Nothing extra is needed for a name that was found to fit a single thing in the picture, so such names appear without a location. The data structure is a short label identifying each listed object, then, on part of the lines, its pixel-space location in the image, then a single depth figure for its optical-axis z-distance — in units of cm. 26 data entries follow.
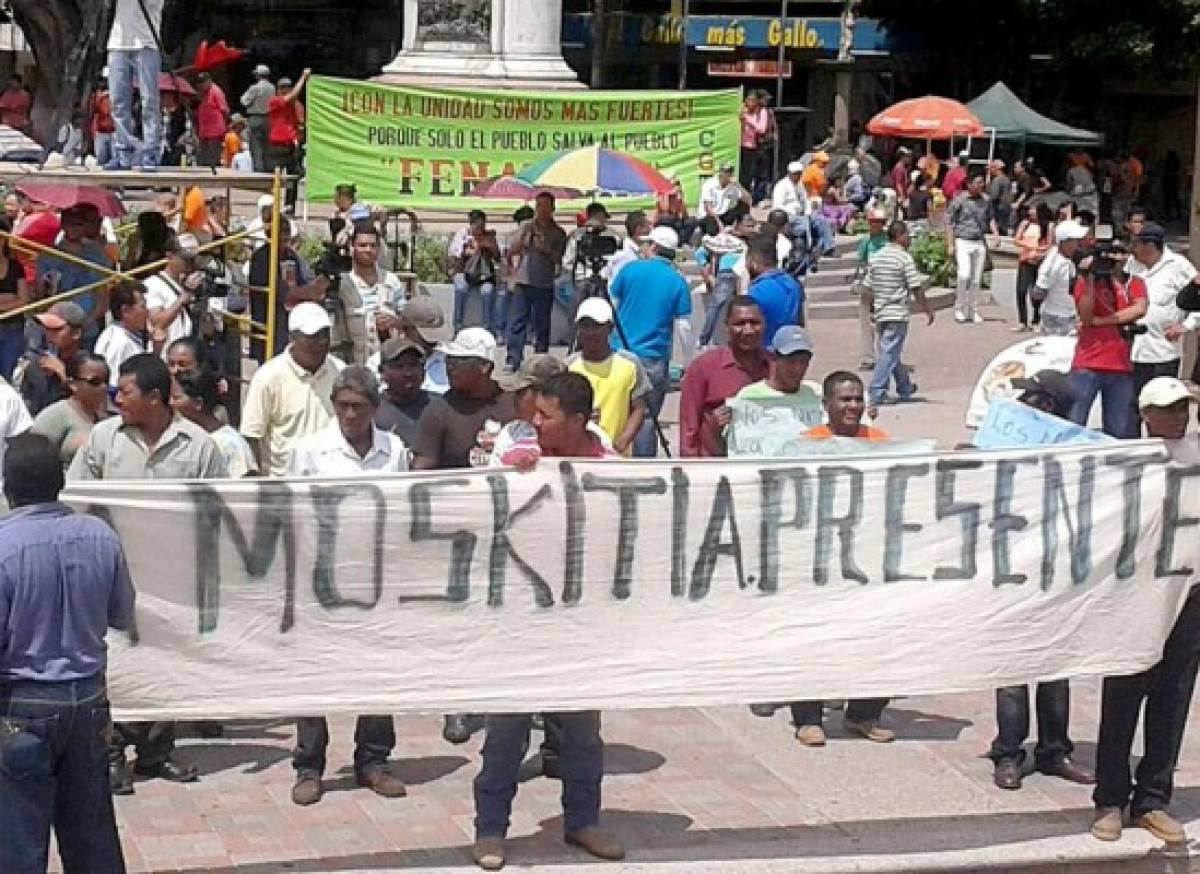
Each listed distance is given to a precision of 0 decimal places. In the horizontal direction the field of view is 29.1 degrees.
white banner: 736
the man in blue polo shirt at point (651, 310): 1459
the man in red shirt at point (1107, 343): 1405
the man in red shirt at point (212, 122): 2686
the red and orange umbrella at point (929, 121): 3428
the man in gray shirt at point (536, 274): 1880
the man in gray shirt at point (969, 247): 2522
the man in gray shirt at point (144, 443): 782
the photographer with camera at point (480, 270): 2022
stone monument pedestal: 2661
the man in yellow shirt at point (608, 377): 1048
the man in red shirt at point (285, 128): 2708
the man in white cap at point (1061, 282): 1977
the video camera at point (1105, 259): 1412
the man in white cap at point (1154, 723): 787
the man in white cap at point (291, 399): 916
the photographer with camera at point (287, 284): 1352
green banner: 1942
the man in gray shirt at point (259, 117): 2805
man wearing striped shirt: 1825
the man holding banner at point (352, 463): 799
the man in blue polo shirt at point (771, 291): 1343
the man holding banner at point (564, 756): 740
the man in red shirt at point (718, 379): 1000
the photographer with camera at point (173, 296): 1255
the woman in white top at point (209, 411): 877
